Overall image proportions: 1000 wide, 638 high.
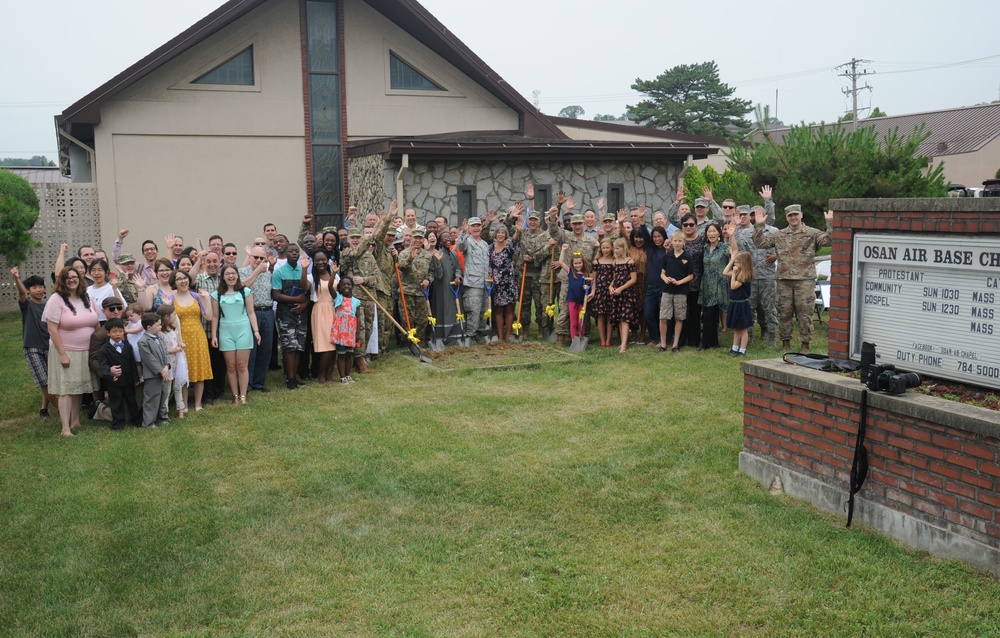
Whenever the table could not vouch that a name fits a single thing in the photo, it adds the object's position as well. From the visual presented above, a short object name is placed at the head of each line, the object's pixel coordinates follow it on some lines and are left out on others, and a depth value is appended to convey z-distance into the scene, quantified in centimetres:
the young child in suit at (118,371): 927
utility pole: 5788
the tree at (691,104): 5381
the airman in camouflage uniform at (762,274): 1265
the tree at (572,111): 12973
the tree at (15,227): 1786
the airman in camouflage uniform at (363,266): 1232
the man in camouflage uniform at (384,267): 1270
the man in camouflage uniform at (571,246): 1345
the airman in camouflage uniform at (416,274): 1295
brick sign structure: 533
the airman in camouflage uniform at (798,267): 1188
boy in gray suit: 936
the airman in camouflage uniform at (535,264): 1374
